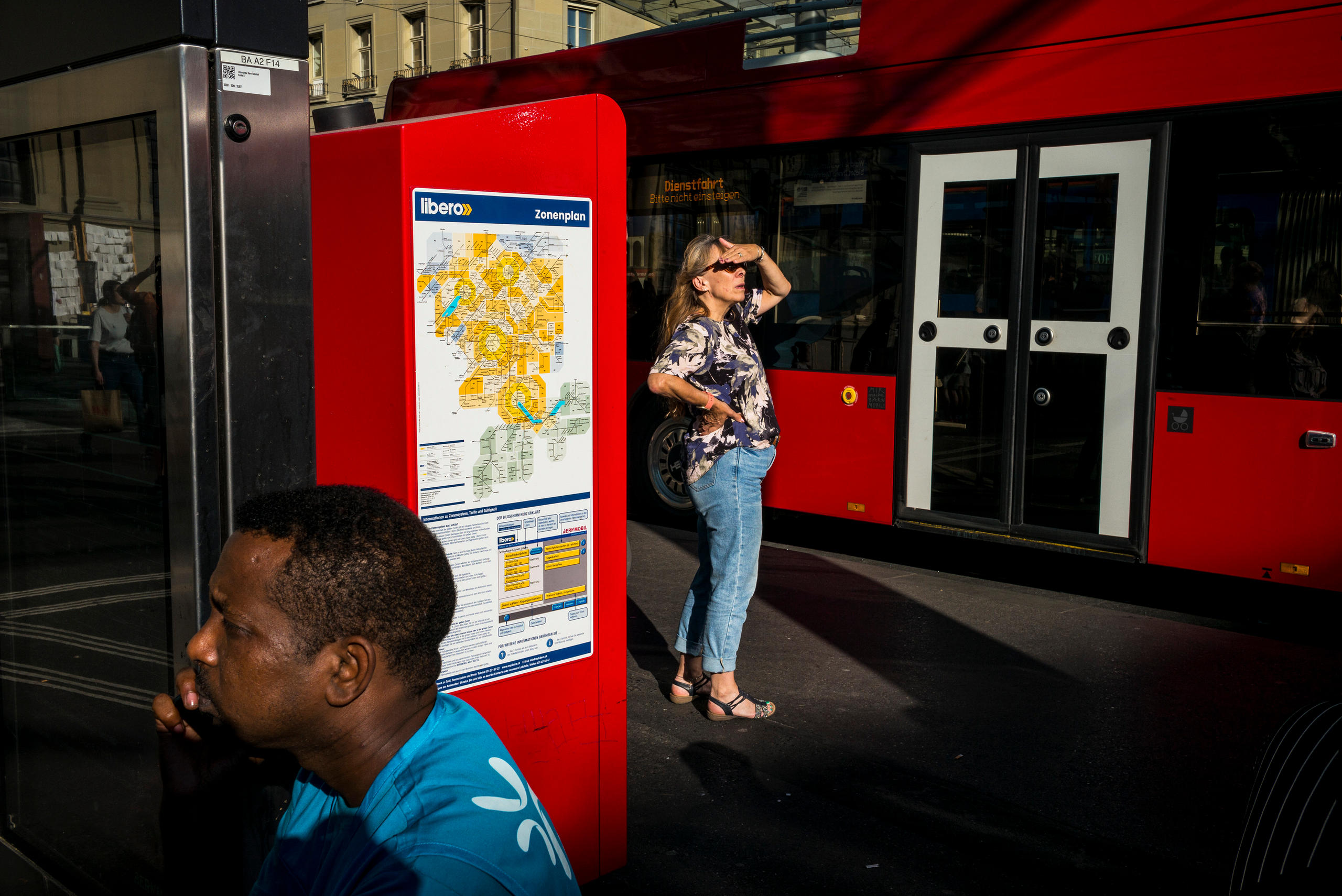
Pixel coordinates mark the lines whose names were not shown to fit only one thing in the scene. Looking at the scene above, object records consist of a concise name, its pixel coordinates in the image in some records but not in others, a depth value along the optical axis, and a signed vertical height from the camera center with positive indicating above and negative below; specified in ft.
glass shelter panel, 8.05 -1.56
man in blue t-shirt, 4.59 -1.55
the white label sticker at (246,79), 7.14 +1.30
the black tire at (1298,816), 4.73 -2.14
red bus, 19.88 +0.78
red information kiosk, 9.08 -0.74
